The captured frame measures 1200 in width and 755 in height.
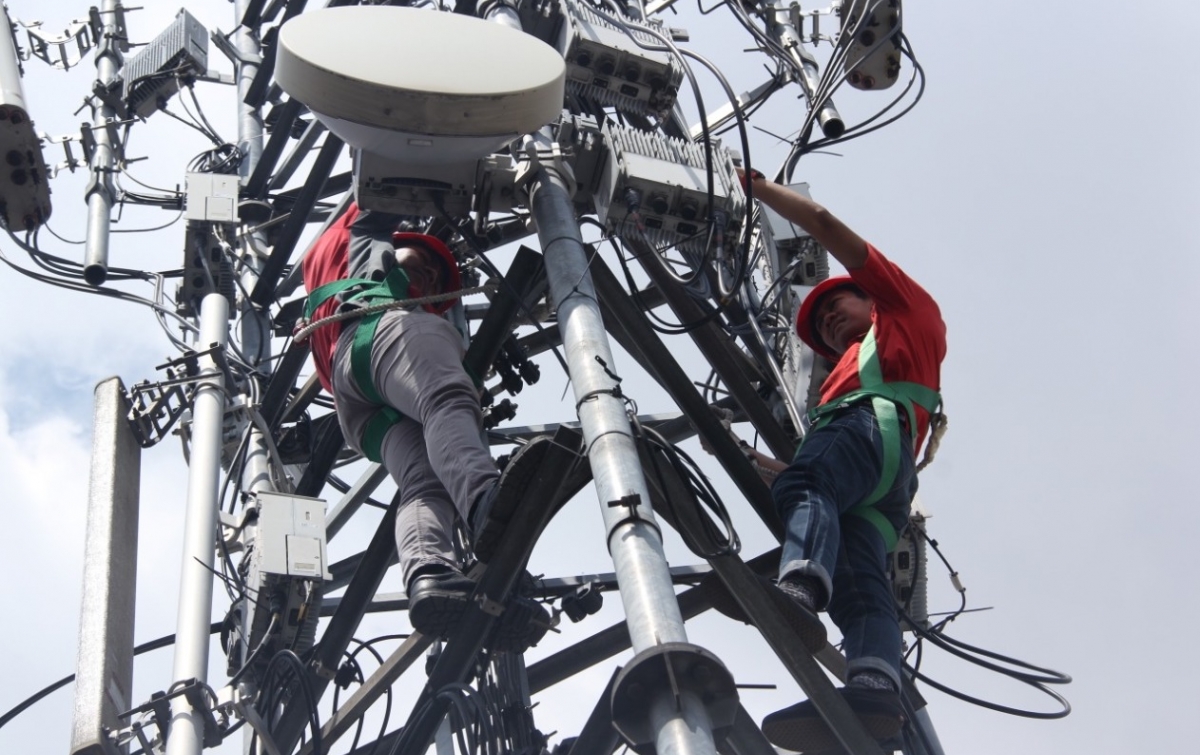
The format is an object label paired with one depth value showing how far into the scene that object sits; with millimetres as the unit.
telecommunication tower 5328
